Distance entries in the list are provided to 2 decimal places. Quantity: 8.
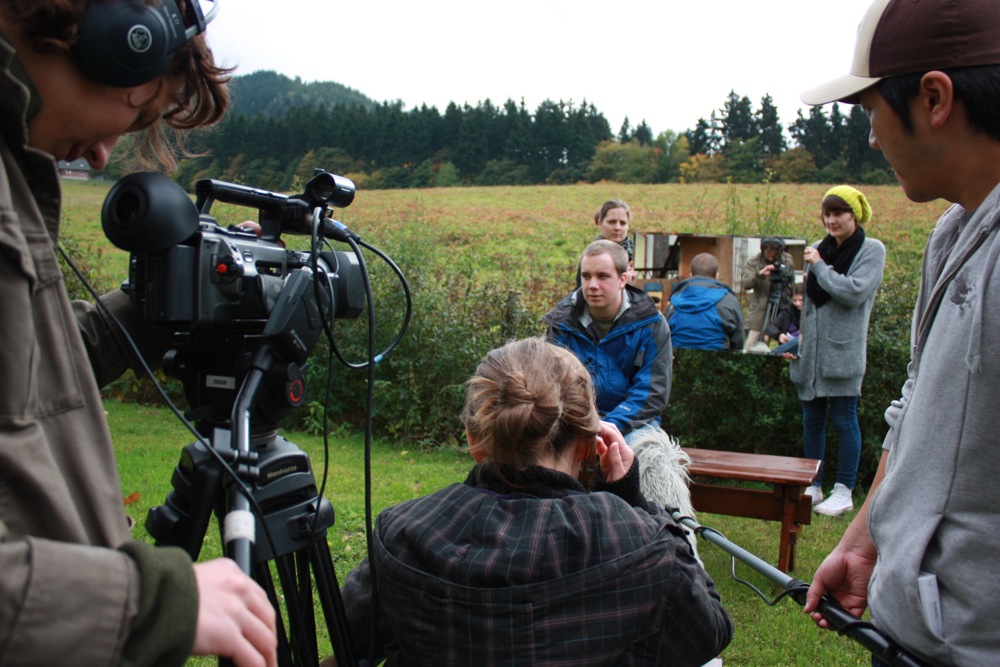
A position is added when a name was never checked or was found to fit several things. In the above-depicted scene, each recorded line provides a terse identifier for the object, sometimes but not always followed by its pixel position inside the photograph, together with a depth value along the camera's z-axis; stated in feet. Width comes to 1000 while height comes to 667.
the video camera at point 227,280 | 4.52
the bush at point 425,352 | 23.59
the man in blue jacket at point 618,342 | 13.23
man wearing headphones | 2.55
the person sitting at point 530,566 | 4.94
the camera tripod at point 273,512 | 4.64
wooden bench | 13.79
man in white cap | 3.89
